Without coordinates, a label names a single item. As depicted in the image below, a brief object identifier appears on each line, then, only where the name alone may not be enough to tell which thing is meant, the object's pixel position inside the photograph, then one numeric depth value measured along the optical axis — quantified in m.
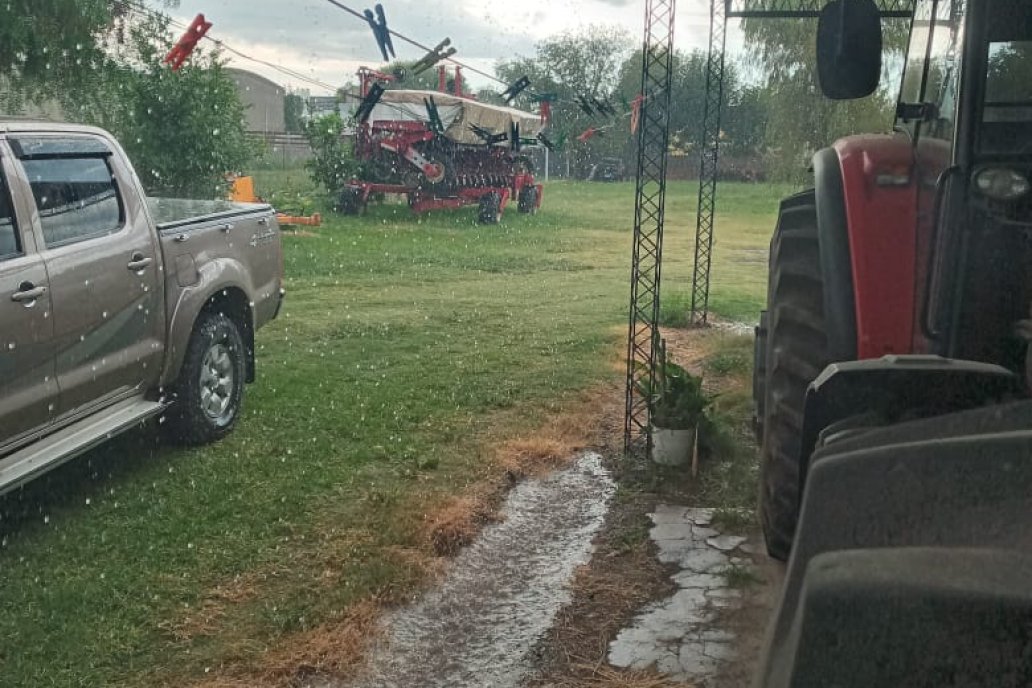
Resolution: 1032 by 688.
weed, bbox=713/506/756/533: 4.96
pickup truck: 4.29
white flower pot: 5.85
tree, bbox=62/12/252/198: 15.35
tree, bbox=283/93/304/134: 33.51
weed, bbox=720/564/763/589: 4.30
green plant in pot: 5.86
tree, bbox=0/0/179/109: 9.93
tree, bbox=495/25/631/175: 41.06
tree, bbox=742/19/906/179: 18.97
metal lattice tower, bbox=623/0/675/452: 6.09
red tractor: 1.28
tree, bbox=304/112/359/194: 21.88
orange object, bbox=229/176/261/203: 17.98
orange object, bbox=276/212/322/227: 18.89
